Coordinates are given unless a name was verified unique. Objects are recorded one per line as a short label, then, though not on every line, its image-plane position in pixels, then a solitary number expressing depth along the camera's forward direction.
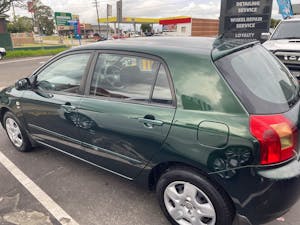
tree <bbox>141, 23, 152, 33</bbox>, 69.84
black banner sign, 7.63
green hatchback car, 1.78
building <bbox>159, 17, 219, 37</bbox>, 29.89
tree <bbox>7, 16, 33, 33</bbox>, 53.09
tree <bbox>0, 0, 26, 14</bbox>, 19.55
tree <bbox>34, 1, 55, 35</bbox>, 72.75
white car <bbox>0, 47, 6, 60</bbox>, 18.05
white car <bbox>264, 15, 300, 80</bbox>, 5.46
